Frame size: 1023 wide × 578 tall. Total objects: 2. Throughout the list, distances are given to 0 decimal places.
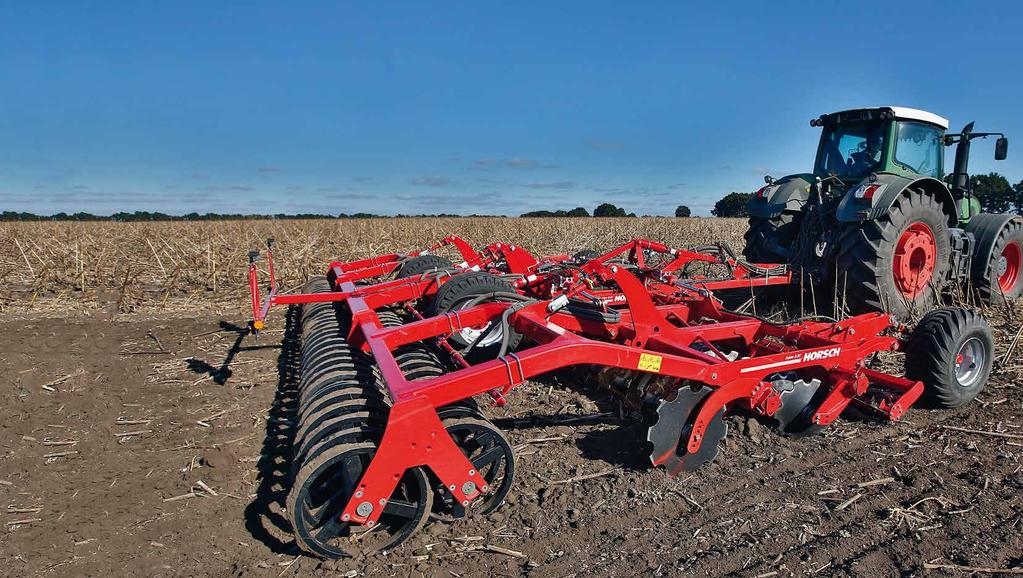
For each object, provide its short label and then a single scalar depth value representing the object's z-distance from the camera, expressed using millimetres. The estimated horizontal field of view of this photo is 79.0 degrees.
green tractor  5664
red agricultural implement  2480
